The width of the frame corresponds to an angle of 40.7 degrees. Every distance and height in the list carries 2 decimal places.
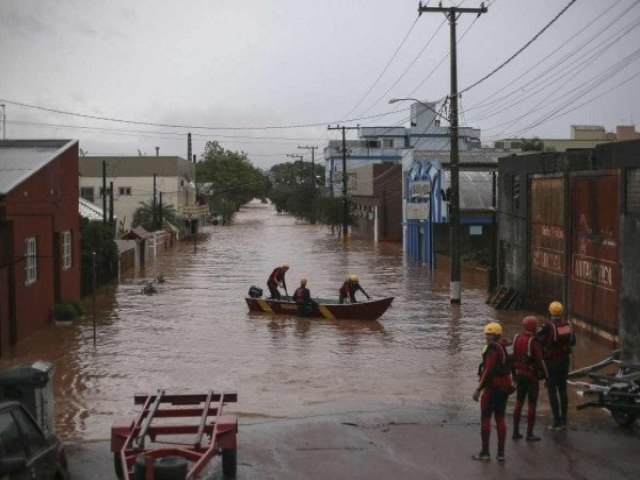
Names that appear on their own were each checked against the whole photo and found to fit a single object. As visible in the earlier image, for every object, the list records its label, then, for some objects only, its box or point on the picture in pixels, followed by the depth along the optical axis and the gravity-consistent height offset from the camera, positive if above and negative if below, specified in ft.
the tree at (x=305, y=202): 333.31 +7.48
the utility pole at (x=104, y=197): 142.70 +4.36
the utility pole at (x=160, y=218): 193.88 +0.59
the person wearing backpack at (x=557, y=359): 41.22 -6.83
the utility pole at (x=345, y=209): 232.73 +2.83
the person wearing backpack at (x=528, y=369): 38.42 -6.84
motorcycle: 40.42 -8.49
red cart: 28.53 -8.10
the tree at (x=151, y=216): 204.96 +1.25
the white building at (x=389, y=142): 392.47 +36.79
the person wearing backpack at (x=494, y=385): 35.70 -6.95
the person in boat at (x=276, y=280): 90.17 -6.30
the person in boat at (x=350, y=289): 85.30 -6.96
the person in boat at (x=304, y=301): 85.81 -8.10
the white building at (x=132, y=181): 230.27 +11.06
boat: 83.76 -8.91
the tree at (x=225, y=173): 425.28 +23.98
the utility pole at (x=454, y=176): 97.55 +4.76
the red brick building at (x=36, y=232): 67.87 -0.87
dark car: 25.43 -6.93
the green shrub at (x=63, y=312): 80.43 -8.46
